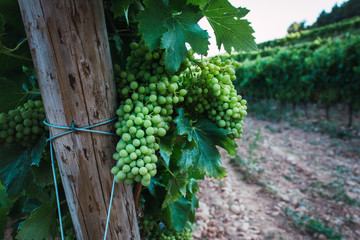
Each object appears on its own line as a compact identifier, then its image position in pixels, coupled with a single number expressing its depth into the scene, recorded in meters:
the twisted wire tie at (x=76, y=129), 0.37
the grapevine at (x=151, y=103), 0.36
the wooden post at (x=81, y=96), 0.34
